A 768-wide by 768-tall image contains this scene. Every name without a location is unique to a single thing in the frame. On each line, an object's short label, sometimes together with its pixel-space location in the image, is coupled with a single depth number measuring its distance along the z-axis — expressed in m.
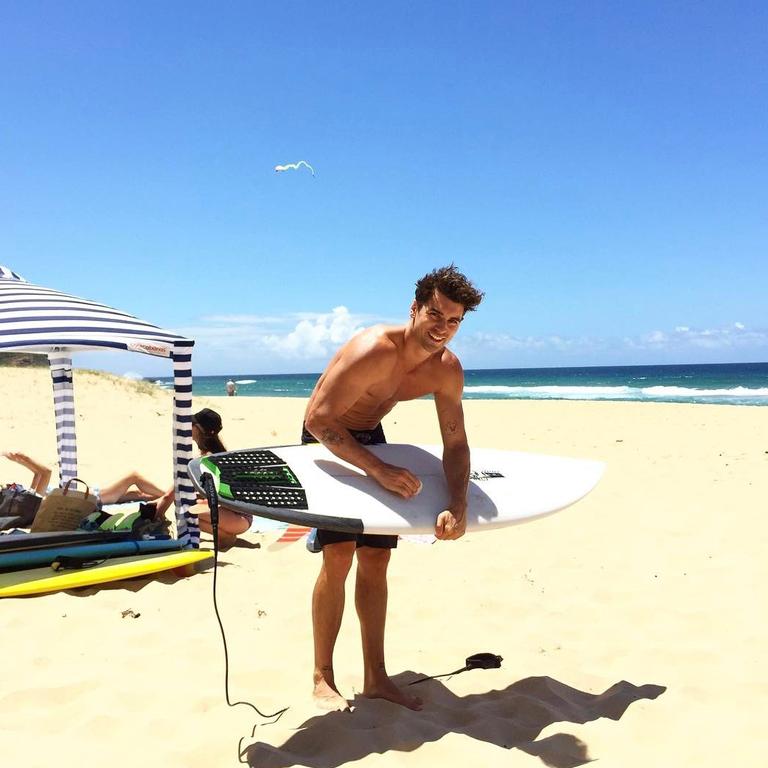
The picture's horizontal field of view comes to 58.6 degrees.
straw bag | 5.21
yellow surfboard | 4.10
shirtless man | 2.75
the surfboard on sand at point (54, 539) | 4.73
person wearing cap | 5.36
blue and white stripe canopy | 4.98
